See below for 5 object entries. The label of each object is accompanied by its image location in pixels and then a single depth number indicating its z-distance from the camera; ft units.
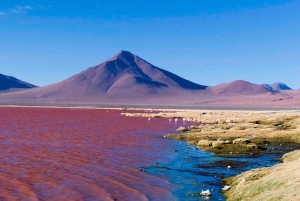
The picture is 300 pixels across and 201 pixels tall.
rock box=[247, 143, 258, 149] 102.42
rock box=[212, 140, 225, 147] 104.24
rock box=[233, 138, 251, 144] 107.63
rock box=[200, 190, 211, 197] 56.80
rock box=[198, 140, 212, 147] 107.45
